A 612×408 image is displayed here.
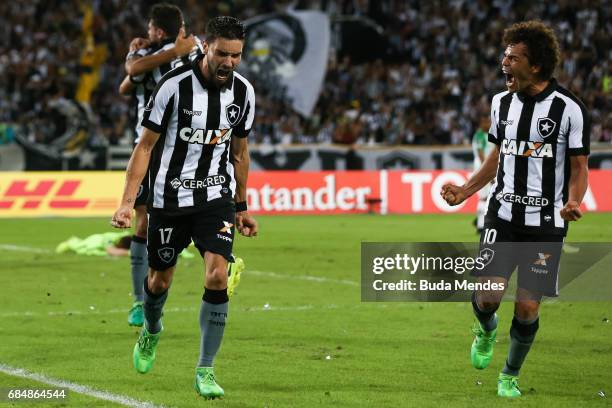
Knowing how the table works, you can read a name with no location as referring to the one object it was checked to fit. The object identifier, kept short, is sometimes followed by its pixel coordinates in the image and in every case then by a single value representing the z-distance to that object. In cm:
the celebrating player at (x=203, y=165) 1387
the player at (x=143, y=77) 1958
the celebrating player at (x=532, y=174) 1422
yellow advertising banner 4562
